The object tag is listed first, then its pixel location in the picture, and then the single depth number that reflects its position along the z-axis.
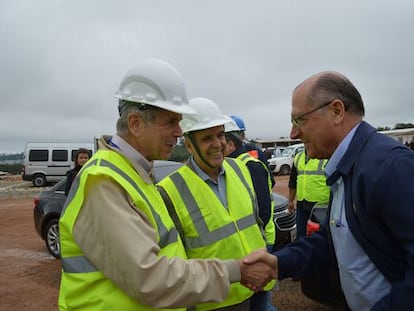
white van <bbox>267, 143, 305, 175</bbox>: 24.81
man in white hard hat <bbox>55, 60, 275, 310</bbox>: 1.49
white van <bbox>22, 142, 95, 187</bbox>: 21.00
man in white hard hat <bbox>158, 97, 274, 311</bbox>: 2.41
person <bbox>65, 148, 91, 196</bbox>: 6.67
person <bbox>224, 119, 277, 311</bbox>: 3.32
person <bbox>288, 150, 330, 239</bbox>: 5.28
